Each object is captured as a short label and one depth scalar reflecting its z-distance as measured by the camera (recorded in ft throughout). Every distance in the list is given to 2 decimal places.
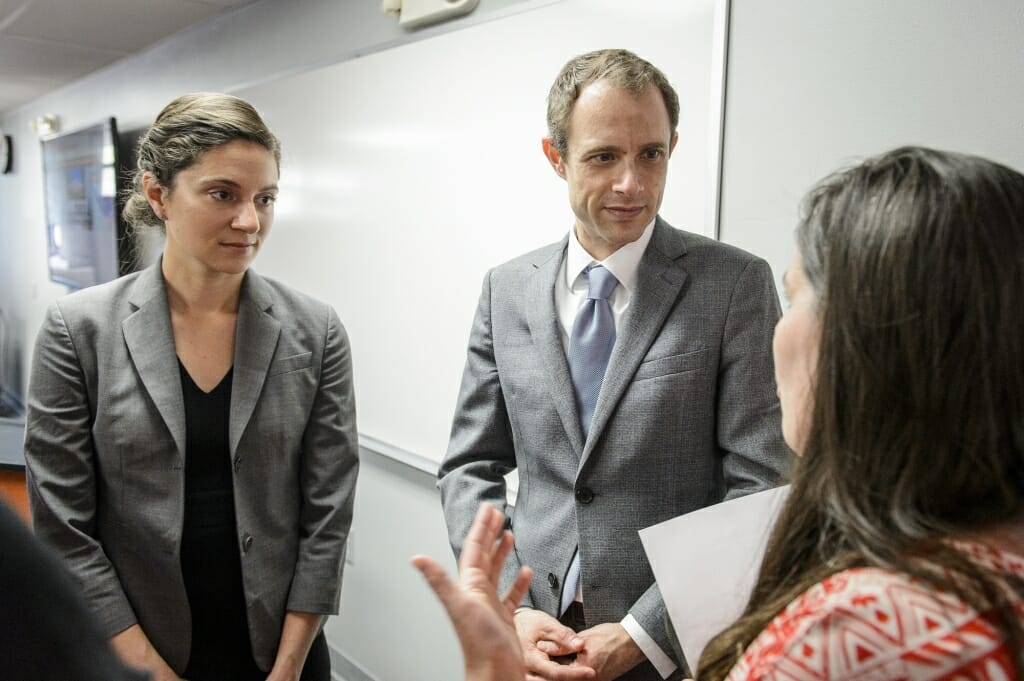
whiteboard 5.54
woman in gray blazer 4.30
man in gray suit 3.79
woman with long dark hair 1.79
